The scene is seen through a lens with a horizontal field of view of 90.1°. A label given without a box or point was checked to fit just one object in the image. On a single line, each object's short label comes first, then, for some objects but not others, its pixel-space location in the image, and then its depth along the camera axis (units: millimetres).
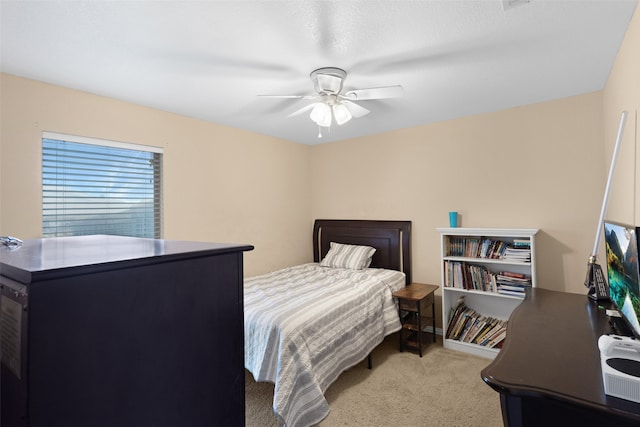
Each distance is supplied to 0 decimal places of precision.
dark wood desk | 913
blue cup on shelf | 3322
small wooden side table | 3033
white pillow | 3798
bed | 2002
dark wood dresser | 582
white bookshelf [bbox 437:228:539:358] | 2883
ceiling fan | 2182
